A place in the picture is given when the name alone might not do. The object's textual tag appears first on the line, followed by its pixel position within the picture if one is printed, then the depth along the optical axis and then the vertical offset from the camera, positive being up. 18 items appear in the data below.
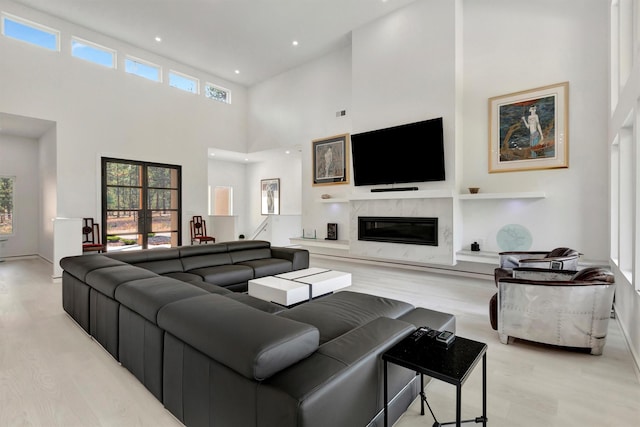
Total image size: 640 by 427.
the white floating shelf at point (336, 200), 7.22 +0.22
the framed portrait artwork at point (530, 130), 4.73 +1.25
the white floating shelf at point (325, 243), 6.98 -0.76
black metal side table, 1.34 -0.69
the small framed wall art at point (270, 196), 11.19 +0.51
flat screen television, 5.52 +1.04
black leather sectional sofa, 1.26 -0.72
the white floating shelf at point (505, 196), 4.79 +0.22
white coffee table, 3.25 -0.83
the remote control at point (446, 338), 1.62 -0.66
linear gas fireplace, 5.55 -0.37
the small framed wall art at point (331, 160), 7.44 +1.21
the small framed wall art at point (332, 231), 7.65 -0.51
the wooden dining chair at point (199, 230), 8.59 -0.55
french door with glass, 7.26 +0.15
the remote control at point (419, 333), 1.72 -0.69
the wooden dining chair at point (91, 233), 6.66 -0.49
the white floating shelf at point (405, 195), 5.33 +0.27
